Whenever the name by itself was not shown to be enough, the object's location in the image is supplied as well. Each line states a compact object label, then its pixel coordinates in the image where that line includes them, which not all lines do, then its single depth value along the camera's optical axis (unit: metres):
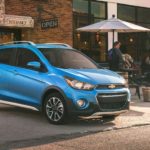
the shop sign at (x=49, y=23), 18.20
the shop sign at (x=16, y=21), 19.02
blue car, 11.21
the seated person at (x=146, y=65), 23.41
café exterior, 19.65
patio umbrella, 17.55
